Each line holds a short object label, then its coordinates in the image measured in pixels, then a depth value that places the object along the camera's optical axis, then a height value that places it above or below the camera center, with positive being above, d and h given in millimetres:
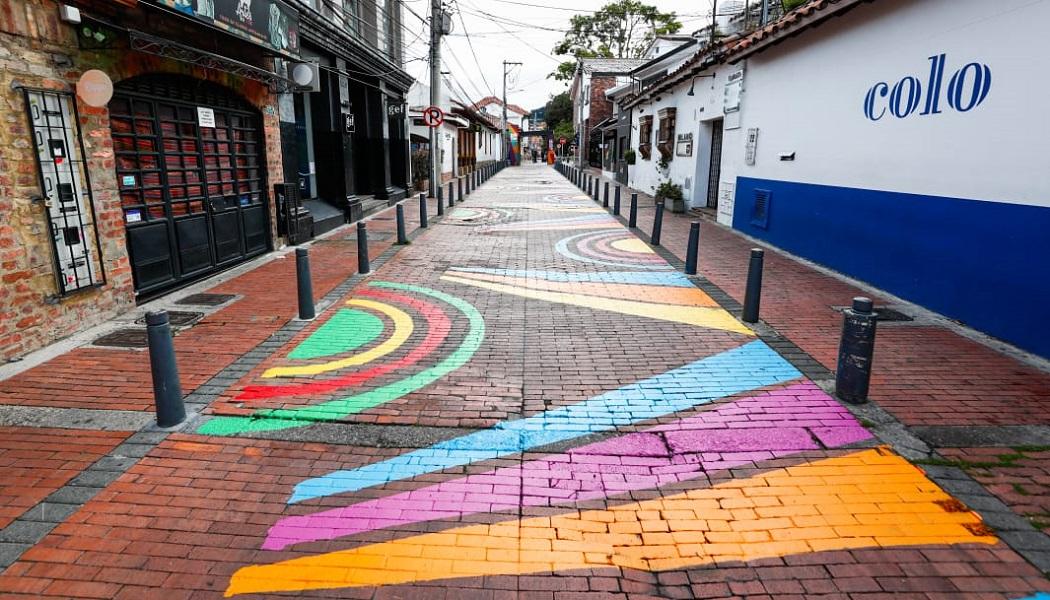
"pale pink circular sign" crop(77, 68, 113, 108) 6359 +701
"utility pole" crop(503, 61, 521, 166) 63950 +2366
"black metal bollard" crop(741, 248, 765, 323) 6949 -1456
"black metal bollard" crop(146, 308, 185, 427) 4395 -1542
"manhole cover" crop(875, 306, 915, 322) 7183 -1783
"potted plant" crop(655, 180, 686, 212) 17781 -1011
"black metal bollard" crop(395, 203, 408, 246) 12297 -1369
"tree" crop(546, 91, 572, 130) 73688 +6029
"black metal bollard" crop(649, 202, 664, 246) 12219 -1353
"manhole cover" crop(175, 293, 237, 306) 7879 -1823
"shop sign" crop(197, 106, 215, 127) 8984 +575
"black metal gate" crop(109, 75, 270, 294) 7680 -281
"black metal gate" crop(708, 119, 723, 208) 16672 -119
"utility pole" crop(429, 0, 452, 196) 20703 +3556
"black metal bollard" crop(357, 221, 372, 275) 9438 -1415
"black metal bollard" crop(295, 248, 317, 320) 7074 -1451
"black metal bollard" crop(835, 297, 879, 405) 4801 -1474
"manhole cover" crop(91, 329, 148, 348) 6247 -1864
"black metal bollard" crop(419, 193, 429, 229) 14516 -1270
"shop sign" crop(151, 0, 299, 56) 7676 +1935
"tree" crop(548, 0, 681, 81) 57094 +12559
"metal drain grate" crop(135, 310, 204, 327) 6961 -1842
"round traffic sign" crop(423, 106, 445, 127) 19359 +1325
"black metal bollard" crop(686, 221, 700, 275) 9438 -1363
